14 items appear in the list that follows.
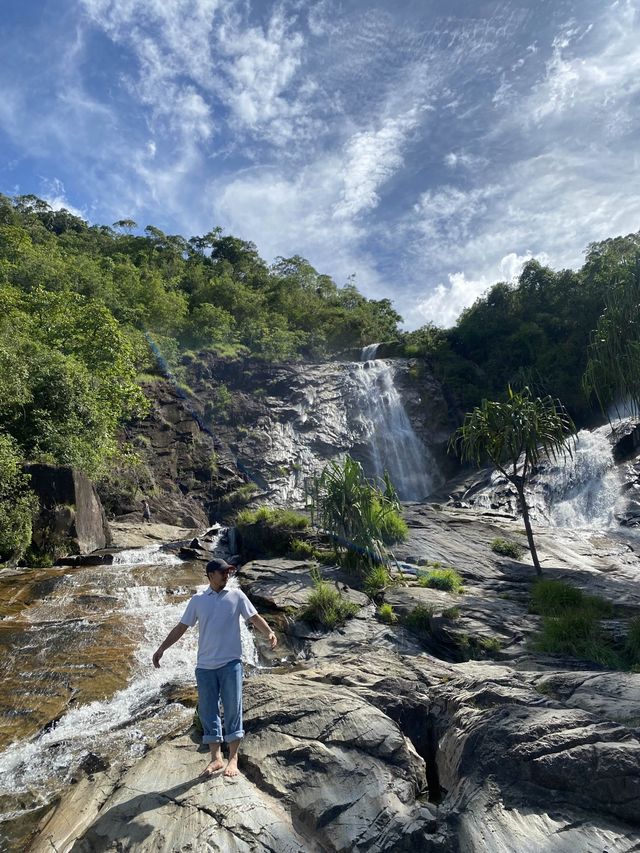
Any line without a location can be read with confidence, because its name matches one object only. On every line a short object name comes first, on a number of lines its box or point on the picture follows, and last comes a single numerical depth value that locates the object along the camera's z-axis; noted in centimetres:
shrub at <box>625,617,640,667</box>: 705
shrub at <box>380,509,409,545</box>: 1341
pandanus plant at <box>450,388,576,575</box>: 1234
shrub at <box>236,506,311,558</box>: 1505
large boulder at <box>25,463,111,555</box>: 1458
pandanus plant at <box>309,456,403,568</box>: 1162
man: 431
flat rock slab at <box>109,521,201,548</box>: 1789
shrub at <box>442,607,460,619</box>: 870
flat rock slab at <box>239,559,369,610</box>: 1042
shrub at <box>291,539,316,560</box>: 1356
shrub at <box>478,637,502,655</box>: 773
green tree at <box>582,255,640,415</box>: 1112
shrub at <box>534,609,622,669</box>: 709
